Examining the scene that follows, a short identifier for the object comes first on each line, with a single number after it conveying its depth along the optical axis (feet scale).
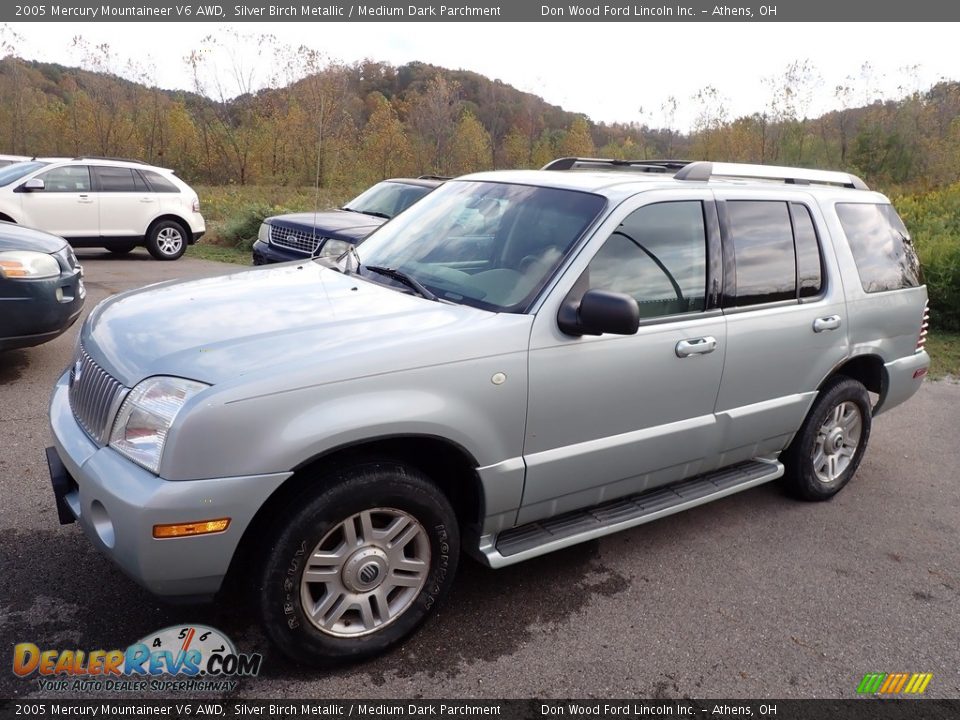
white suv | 39.14
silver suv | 7.98
